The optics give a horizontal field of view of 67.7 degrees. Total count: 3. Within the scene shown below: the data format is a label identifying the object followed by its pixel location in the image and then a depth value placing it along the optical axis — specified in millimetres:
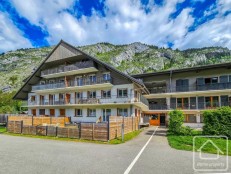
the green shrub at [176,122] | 16984
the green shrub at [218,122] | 14356
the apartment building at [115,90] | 26094
